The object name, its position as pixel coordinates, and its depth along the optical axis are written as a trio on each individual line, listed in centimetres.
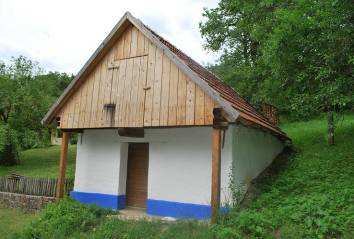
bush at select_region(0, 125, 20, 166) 2051
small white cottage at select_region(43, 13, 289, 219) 979
